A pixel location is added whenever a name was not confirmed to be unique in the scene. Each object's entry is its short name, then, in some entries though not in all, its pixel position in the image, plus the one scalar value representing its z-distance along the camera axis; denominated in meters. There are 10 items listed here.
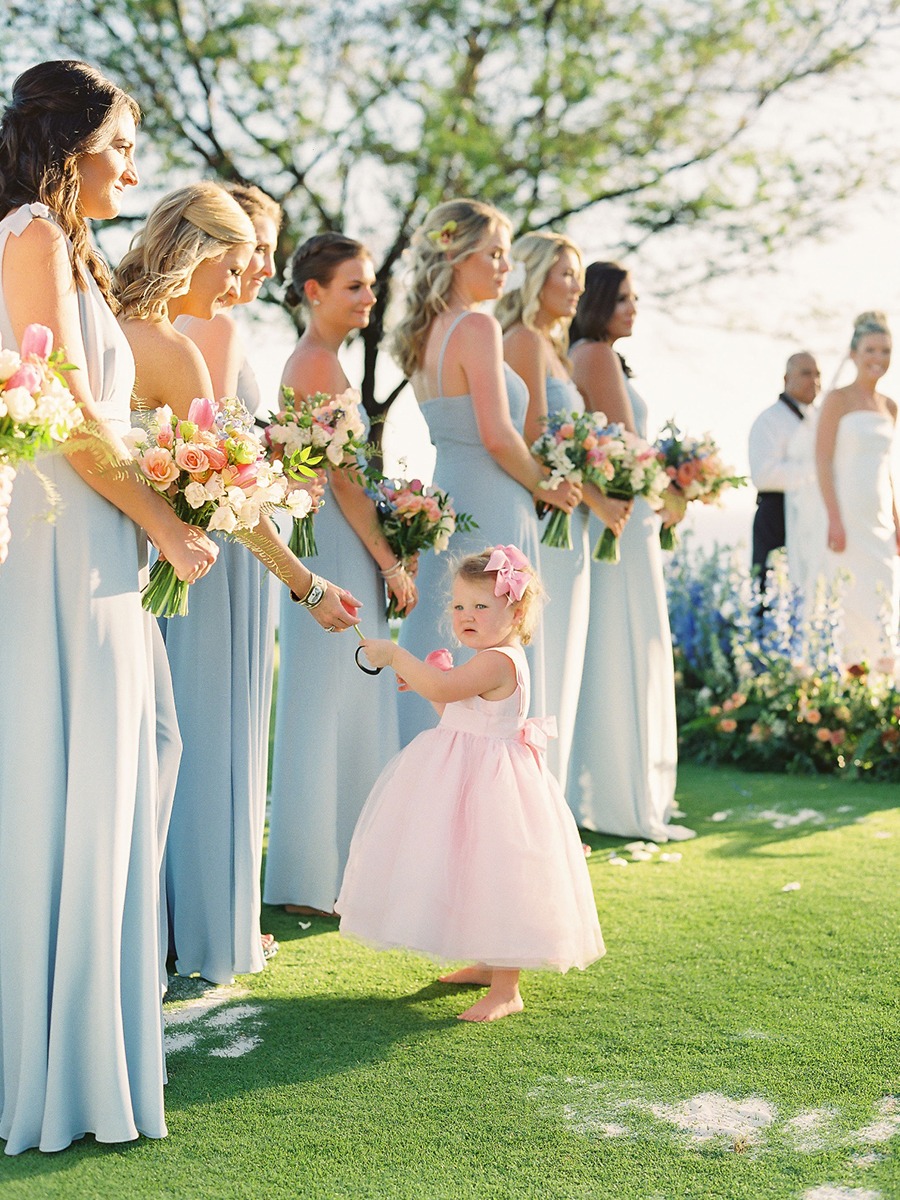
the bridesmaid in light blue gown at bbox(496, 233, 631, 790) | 6.24
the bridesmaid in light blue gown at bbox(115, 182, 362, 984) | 4.46
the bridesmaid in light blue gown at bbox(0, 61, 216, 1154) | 3.21
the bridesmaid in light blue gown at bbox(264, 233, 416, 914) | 5.38
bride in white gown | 9.57
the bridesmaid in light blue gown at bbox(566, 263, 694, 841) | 6.77
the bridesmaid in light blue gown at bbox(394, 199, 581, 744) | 5.66
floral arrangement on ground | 8.42
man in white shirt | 10.97
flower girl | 4.11
